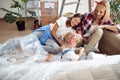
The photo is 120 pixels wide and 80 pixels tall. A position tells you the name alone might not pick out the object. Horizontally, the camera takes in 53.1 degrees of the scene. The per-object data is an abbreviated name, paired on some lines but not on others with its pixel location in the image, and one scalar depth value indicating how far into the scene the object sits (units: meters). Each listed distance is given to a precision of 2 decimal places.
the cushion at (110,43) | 1.23
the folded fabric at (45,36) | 1.32
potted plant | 2.15
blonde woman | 1.28
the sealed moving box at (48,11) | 2.19
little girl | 1.12
